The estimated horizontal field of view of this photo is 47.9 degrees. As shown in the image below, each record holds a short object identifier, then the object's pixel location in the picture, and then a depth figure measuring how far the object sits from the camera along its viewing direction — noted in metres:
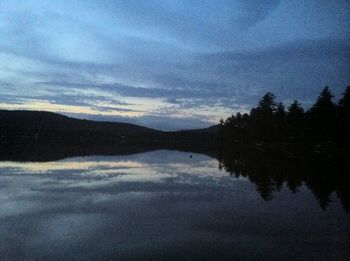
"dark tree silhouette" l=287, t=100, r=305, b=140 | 81.81
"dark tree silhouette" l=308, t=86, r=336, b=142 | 67.81
